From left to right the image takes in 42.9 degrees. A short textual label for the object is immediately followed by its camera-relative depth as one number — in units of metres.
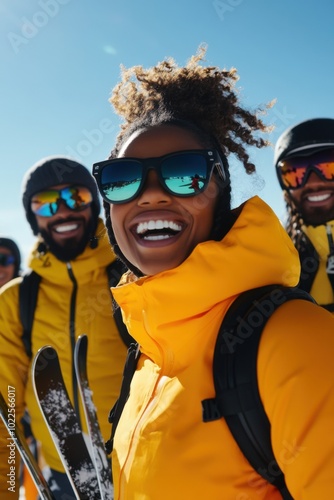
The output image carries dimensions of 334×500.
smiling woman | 0.96
